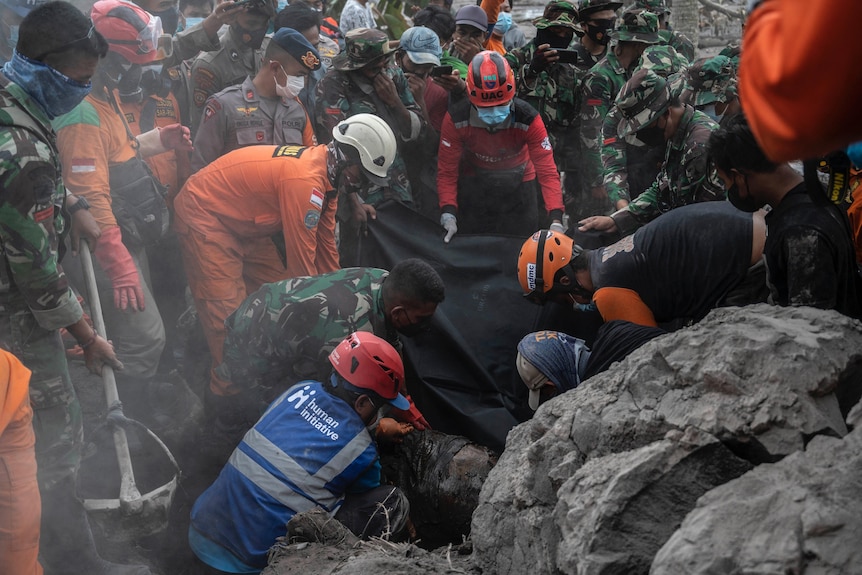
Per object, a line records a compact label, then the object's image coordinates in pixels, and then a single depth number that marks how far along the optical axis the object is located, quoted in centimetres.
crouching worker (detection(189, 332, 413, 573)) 376
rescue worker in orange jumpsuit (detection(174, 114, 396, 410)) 495
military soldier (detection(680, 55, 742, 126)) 623
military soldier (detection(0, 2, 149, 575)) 349
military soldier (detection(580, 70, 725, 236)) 478
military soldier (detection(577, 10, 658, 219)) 621
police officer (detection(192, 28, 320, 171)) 546
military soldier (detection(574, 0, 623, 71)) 672
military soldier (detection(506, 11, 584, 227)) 646
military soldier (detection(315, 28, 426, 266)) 566
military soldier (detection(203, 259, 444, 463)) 449
